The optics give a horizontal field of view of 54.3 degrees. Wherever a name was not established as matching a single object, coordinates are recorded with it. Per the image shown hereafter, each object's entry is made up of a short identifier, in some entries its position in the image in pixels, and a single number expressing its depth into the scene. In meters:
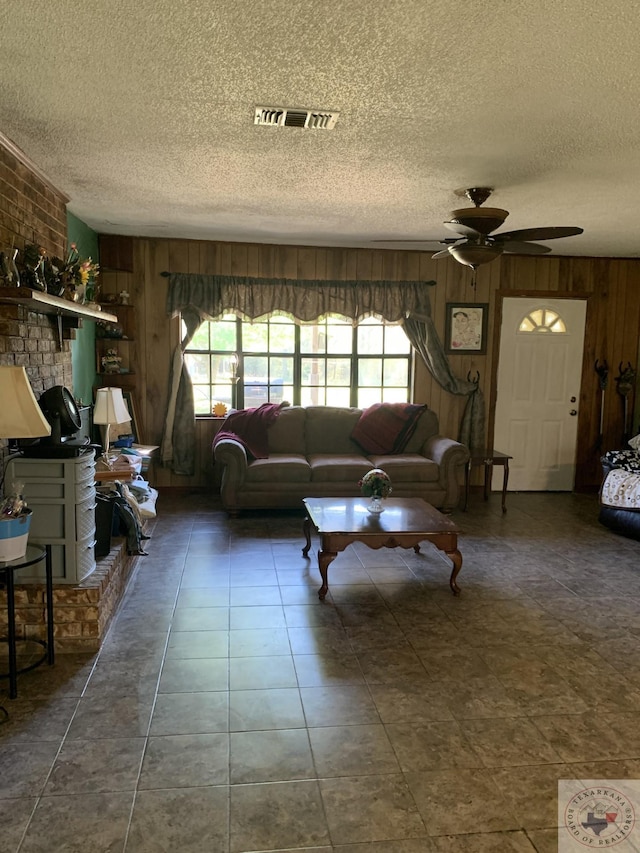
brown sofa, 5.35
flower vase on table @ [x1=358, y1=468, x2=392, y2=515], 4.12
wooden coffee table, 3.72
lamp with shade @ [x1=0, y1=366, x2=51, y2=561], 2.52
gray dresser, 3.00
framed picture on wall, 6.41
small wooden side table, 5.76
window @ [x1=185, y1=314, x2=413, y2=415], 6.29
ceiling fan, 3.46
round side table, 2.57
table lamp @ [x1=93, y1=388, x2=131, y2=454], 4.68
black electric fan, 3.03
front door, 6.48
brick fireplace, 3.01
